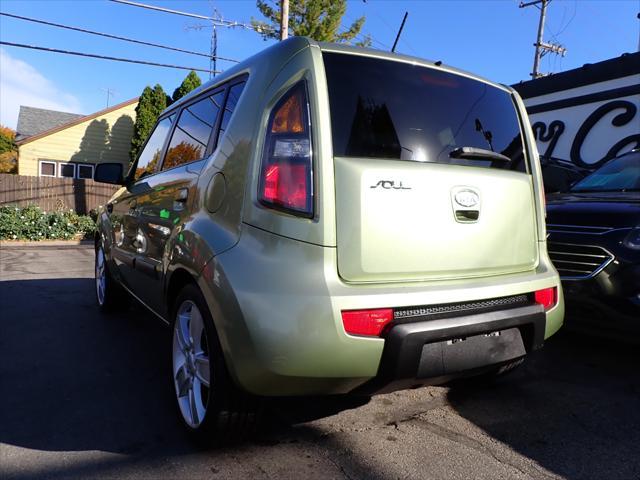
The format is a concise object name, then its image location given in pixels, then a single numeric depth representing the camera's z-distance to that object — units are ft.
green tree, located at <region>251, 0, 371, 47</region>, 61.05
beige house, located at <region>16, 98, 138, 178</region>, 68.18
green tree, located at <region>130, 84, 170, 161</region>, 65.82
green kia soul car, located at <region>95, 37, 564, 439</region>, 6.09
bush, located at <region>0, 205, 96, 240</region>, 39.93
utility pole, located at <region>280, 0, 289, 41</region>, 48.83
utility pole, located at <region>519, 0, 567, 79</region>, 93.76
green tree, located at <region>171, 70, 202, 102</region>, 64.49
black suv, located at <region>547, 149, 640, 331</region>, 9.78
